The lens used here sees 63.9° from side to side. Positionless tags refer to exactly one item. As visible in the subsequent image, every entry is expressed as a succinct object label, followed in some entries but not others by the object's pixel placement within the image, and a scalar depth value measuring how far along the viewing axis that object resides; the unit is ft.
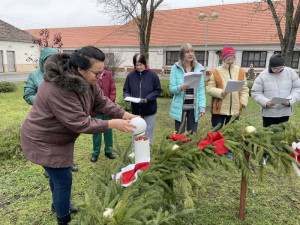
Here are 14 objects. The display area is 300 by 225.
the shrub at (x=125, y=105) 23.99
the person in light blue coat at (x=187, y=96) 10.99
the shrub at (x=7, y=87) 35.29
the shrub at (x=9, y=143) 12.33
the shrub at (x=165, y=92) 33.18
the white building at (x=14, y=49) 76.38
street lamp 38.55
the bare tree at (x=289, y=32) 24.64
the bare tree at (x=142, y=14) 39.58
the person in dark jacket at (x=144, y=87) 11.34
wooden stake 7.48
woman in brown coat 5.17
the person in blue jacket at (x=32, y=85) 9.41
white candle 5.32
